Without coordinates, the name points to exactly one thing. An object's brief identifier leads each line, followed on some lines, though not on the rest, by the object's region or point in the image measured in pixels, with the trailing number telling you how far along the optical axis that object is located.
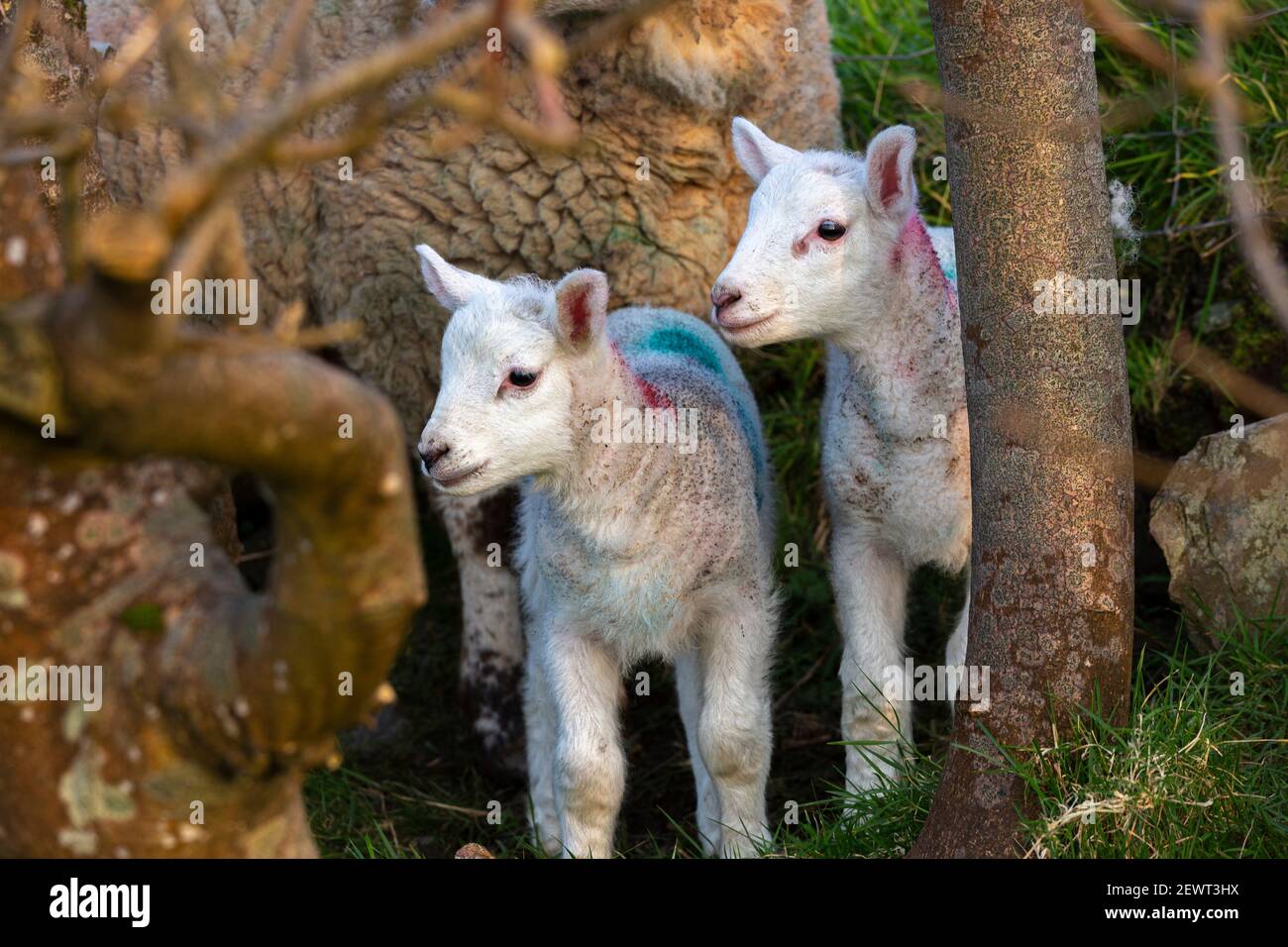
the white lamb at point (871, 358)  4.06
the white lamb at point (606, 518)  3.79
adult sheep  5.09
